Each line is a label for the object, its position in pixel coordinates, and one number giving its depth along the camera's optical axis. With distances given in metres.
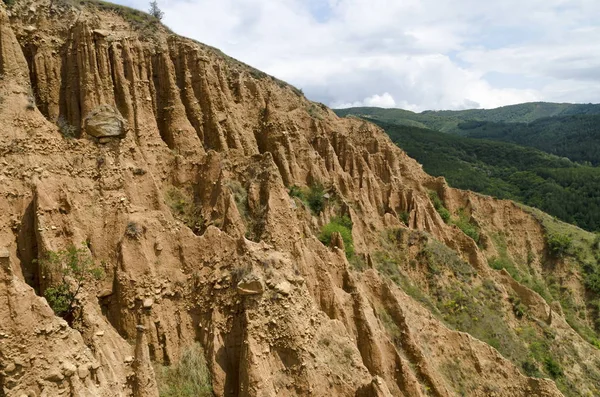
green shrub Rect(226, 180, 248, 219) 22.45
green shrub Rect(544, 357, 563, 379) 29.70
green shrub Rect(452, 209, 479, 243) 49.00
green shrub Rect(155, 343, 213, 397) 14.09
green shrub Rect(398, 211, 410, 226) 41.68
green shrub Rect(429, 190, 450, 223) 50.06
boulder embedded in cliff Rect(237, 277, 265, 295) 15.05
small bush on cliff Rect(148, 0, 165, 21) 35.08
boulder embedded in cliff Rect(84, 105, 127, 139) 17.94
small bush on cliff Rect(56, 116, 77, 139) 17.91
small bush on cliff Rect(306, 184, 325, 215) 32.19
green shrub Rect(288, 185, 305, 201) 31.71
